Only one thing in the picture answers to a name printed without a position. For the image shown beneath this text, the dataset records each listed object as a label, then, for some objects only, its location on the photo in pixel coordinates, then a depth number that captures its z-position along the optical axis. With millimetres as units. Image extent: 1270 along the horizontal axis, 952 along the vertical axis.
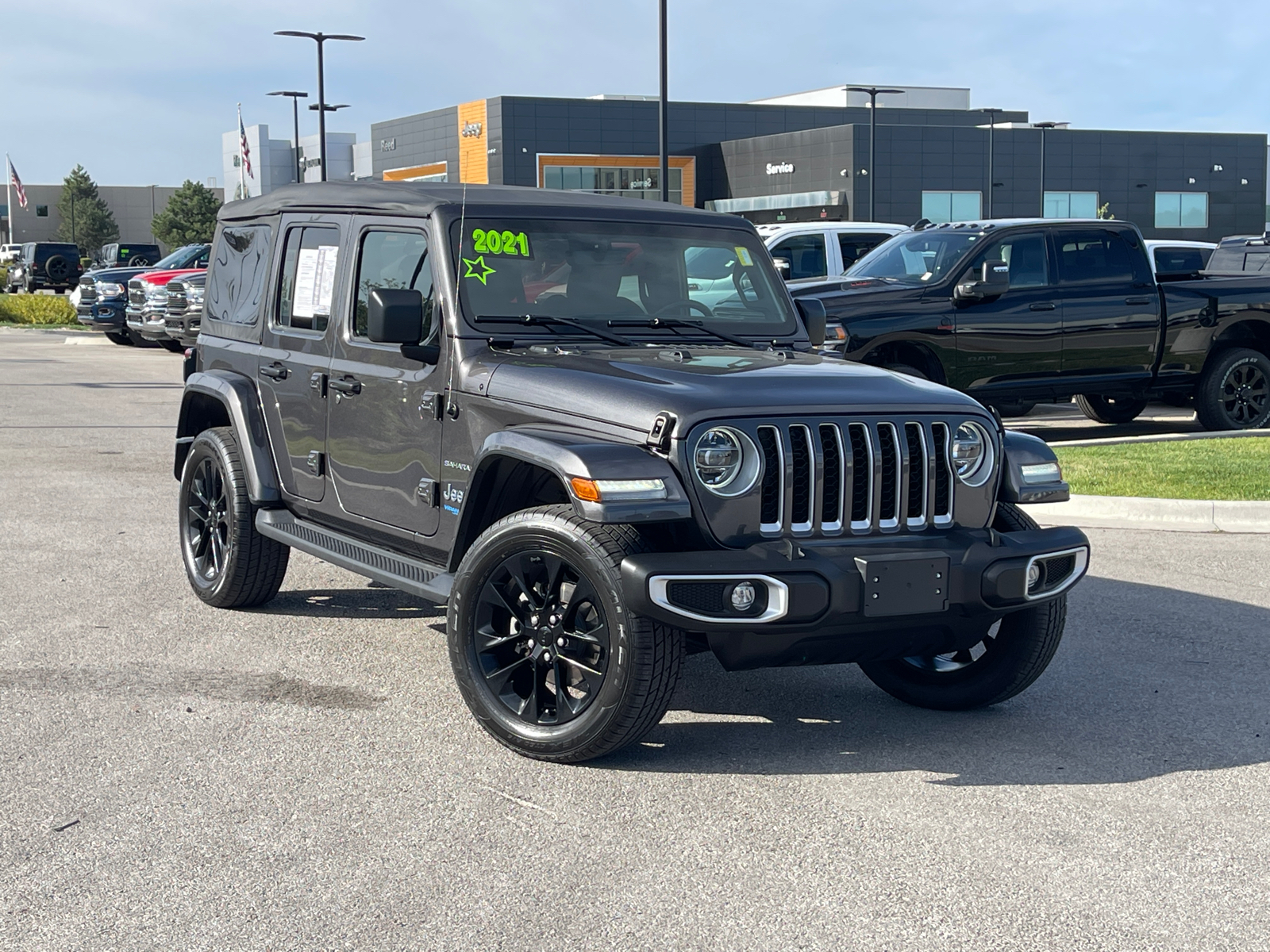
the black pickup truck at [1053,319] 13023
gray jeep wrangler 4691
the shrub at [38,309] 40469
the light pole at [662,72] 25641
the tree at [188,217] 109438
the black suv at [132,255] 46812
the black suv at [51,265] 62031
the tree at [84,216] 118812
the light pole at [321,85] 44719
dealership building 72562
